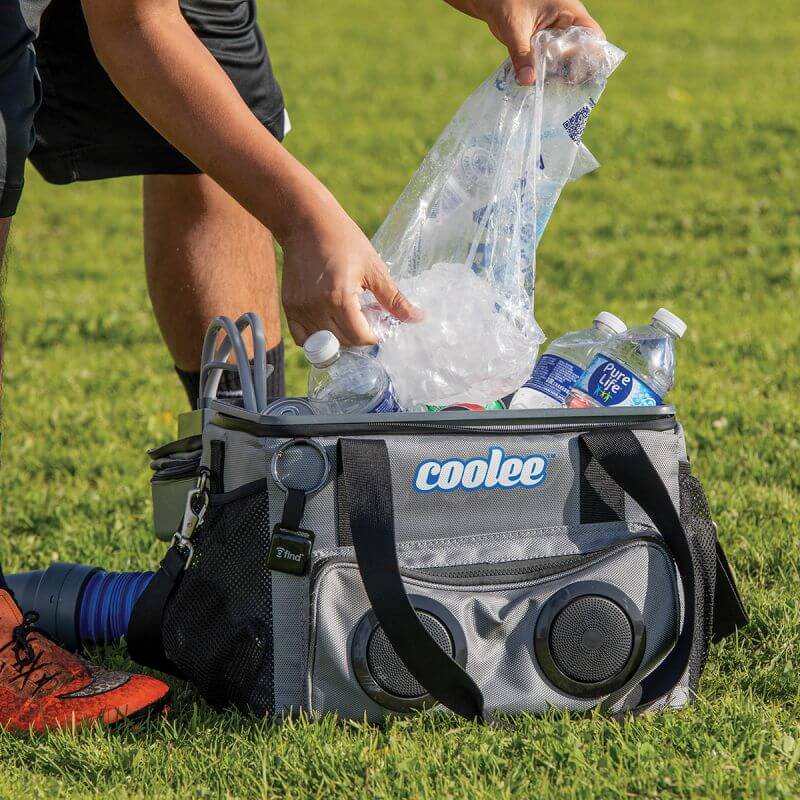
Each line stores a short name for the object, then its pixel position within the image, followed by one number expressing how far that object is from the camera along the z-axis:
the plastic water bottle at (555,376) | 4.55
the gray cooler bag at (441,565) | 3.83
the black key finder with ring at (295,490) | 3.81
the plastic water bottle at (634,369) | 4.52
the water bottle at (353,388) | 4.32
